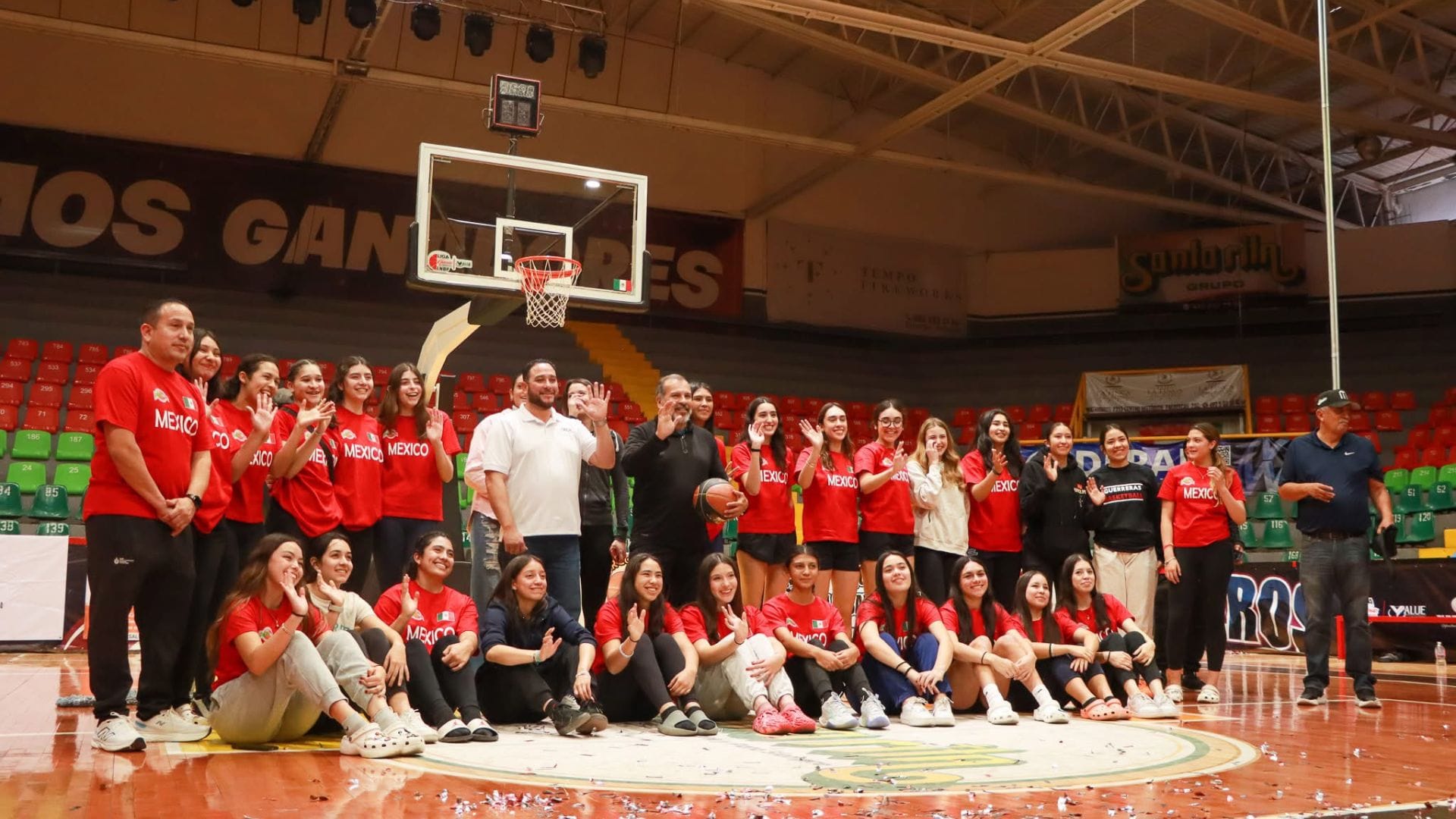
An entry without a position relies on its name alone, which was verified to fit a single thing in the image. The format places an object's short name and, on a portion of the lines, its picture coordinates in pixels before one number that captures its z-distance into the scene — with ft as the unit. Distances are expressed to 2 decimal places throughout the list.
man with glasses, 20.07
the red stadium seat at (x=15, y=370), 45.47
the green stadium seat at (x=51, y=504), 38.11
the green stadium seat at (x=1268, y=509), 44.32
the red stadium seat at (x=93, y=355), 47.47
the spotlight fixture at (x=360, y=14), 39.73
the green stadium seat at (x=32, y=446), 42.34
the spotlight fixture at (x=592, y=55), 45.78
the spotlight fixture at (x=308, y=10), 41.86
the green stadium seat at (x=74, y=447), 42.65
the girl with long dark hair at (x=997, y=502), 23.72
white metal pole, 22.66
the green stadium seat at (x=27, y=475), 40.47
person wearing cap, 21.89
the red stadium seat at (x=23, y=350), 46.34
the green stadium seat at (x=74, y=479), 41.22
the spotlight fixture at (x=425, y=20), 42.75
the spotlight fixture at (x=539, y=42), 44.78
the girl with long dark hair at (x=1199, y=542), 23.80
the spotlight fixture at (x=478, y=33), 44.06
